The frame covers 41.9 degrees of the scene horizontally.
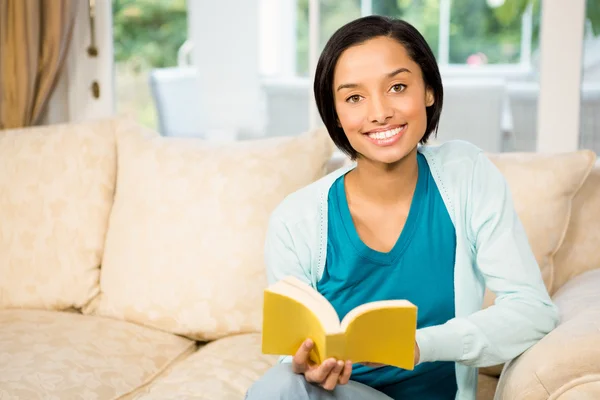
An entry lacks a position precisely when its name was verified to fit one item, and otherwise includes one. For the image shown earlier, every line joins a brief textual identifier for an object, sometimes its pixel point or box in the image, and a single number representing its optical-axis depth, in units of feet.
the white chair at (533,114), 7.97
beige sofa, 5.78
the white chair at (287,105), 9.00
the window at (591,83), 7.79
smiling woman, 4.51
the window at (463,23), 8.13
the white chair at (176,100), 9.73
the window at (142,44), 9.77
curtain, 8.92
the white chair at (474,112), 8.46
